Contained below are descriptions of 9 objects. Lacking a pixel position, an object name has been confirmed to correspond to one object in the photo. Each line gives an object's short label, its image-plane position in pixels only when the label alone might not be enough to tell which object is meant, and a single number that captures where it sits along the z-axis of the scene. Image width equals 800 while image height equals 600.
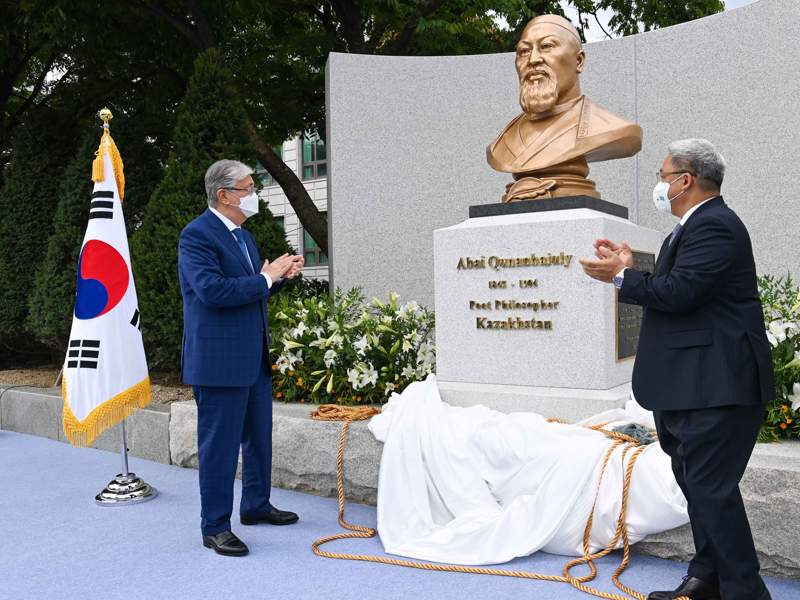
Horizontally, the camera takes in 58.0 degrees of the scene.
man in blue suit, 3.38
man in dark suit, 2.38
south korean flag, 4.57
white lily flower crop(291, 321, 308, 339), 5.48
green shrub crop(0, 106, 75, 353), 9.01
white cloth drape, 3.27
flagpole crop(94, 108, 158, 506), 4.39
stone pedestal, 4.18
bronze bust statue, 4.66
